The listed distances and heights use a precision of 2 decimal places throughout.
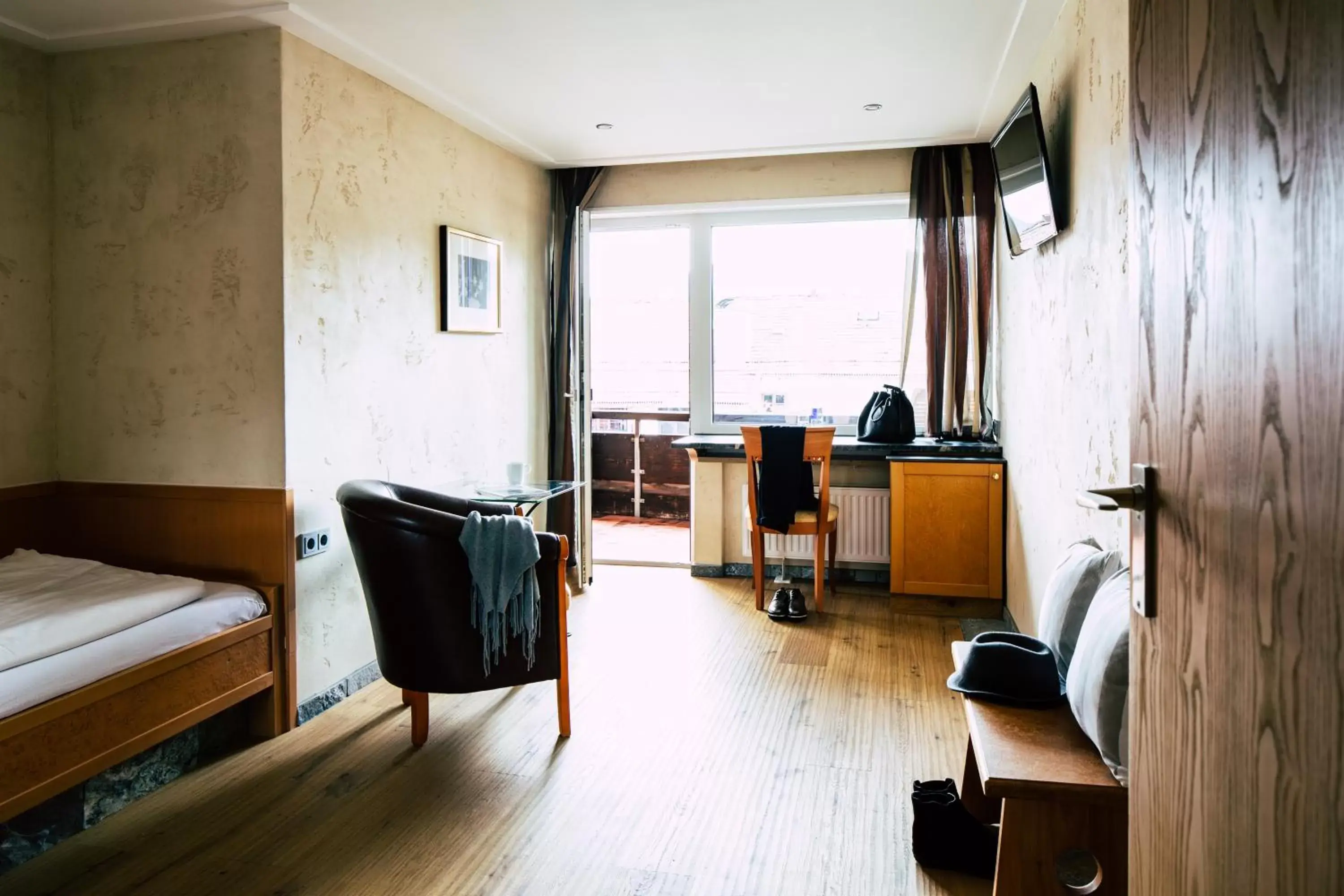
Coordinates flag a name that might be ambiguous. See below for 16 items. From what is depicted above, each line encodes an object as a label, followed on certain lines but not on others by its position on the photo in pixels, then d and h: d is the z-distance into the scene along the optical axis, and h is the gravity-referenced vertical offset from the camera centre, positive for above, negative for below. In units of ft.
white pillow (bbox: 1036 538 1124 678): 6.99 -1.35
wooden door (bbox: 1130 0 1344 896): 2.16 -0.02
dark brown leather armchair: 8.87 -1.69
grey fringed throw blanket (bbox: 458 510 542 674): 8.86 -1.47
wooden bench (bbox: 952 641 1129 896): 5.38 -2.38
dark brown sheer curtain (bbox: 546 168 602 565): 16.75 +2.18
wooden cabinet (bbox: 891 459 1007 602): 14.28 -1.58
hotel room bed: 7.09 -1.82
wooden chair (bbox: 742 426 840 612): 14.14 -1.37
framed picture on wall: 13.07 +2.37
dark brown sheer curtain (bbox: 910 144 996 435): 15.49 +2.91
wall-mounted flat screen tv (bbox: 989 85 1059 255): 9.42 +3.01
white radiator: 16.05 -1.71
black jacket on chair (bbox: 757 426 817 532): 14.14 -0.69
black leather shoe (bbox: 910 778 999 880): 7.11 -3.32
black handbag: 15.49 +0.23
